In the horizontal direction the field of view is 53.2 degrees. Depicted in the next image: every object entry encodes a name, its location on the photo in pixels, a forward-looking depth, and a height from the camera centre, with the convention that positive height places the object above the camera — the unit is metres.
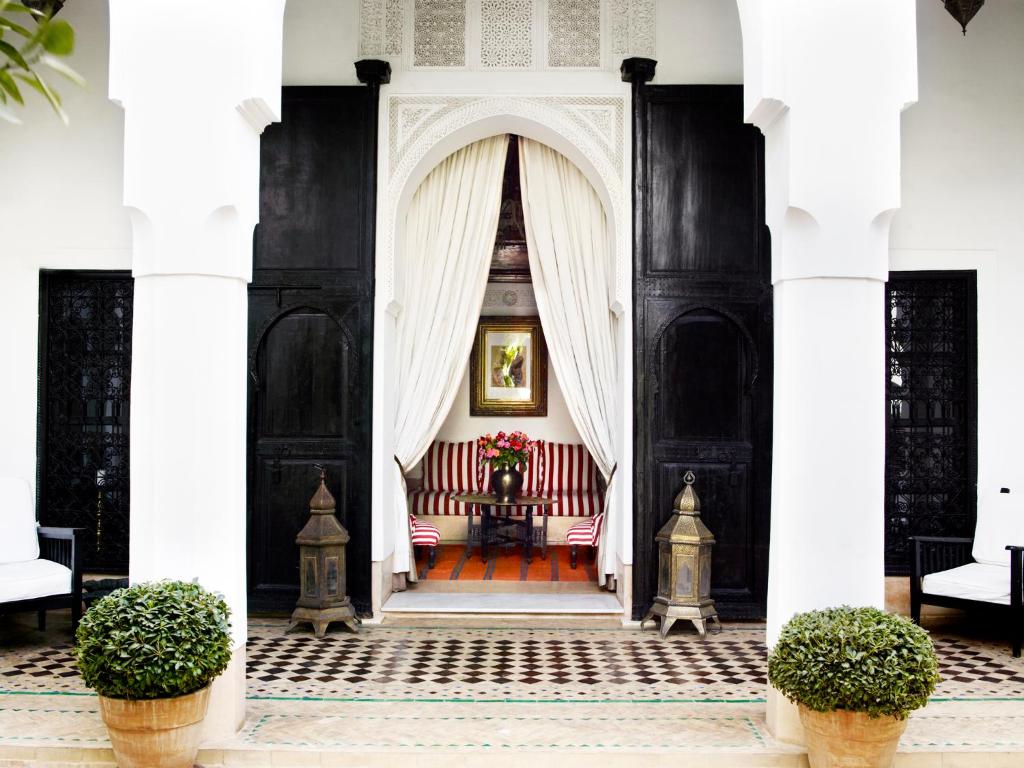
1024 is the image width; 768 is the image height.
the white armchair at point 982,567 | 6.30 -1.09
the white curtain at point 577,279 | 7.57 +0.90
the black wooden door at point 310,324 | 7.14 +0.53
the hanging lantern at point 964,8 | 6.31 +2.45
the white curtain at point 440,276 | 7.60 +0.92
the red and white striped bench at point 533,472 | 10.16 -0.72
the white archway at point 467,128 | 7.15 +1.72
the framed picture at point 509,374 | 10.41 +0.27
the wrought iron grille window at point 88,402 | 7.43 -0.03
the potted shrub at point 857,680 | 4.12 -1.13
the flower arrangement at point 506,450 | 8.95 -0.43
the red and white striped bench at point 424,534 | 8.26 -1.09
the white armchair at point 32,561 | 6.26 -1.06
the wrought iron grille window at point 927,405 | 7.23 -0.02
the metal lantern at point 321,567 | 6.71 -1.11
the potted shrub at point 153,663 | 4.18 -1.09
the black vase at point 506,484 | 8.92 -0.73
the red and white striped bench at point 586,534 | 8.32 -1.09
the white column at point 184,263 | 4.69 +0.63
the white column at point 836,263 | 4.68 +0.64
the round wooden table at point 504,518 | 8.82 -1.07
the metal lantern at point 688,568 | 6.77 -1.11
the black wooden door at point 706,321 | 7.10 +0.56
